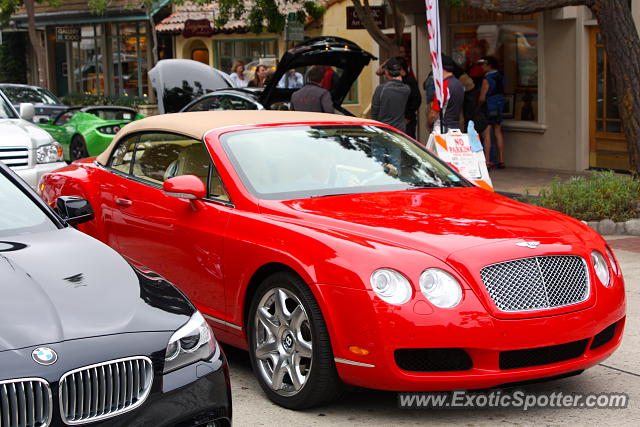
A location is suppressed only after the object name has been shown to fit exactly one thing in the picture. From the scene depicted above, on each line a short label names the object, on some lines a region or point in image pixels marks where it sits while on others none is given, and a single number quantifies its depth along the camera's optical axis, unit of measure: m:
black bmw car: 3.66
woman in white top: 23.94
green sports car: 17.20
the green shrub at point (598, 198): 10.66
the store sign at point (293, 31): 19.64
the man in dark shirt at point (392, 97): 12.66
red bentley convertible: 4.96
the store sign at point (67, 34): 35.66
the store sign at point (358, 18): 19.16
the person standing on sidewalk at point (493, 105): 17.06
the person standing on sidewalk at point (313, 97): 12.91
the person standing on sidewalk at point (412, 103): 16.05
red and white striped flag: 11.61
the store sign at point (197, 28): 29.94
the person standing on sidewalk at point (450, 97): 13.29
